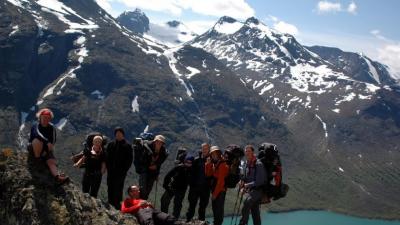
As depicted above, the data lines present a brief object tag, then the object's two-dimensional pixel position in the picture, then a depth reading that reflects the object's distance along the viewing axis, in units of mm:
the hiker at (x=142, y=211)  15916
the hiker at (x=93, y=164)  17516
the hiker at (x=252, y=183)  18422
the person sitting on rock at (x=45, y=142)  14264
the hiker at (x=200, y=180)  19438
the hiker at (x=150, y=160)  19391
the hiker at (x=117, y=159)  18328
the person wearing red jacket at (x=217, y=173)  19125
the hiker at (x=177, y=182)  19656
